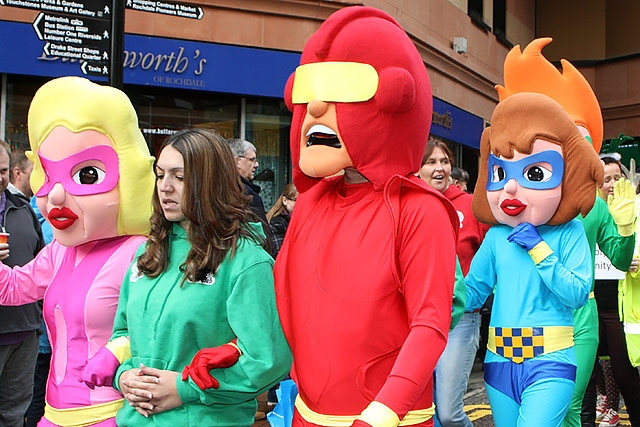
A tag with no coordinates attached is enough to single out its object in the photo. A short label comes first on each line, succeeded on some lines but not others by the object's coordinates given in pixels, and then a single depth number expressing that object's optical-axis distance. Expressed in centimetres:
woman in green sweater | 292
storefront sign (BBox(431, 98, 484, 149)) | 1433
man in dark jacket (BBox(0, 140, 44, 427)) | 488
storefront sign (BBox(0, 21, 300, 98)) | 910
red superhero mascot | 270
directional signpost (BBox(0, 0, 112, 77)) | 533
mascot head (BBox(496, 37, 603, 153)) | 489
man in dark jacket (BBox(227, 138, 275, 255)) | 664
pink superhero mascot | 340
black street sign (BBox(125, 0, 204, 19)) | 561
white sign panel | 632
